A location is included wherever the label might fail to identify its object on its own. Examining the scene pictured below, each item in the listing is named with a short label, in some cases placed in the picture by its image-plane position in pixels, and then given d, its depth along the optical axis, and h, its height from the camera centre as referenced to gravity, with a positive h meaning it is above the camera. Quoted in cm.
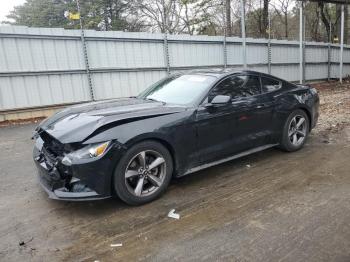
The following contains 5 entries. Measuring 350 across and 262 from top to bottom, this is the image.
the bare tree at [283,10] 2578 +360
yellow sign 1025 +180
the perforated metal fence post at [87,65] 983 +13
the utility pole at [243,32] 1132 +89
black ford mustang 317 -86
